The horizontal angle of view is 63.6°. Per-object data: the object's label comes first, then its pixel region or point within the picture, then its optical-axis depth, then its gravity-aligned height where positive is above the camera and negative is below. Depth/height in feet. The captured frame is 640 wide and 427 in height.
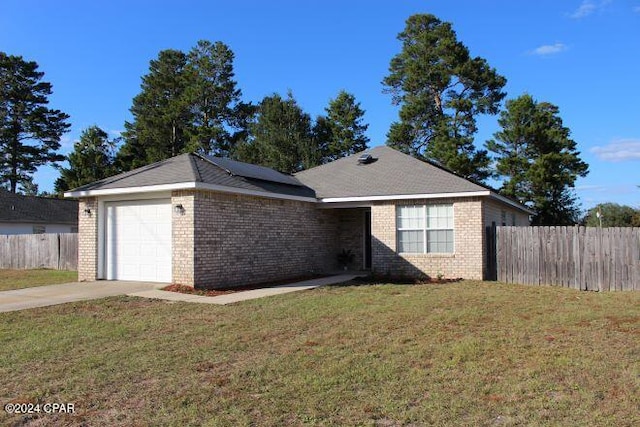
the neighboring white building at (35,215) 107.45 +5.12
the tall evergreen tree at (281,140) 121.49 +22.91
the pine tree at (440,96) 111.24 +31.27
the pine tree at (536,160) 108.37 +15.68
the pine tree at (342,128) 127.13 +26.91
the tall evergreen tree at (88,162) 131.23 +19.38
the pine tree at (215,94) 131.85 +36.80
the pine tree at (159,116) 132.56 +31.43
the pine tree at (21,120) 140.67 +32.80
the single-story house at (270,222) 43.52 +1.37
